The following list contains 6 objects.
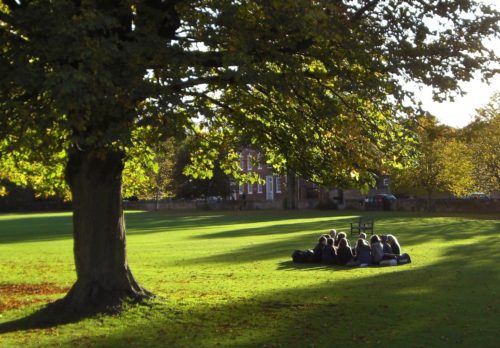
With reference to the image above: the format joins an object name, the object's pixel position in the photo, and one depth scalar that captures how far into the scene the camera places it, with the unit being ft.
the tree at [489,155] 167.26
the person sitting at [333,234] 73.34
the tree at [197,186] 298.56
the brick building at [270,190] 304.30
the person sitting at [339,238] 70.73
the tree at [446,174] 181.88
